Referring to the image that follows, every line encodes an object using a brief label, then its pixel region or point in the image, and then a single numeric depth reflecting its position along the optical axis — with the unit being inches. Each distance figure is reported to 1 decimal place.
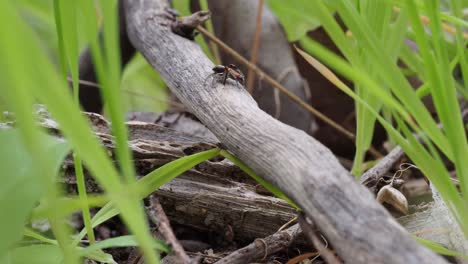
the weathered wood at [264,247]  26.8
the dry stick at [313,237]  26.0
